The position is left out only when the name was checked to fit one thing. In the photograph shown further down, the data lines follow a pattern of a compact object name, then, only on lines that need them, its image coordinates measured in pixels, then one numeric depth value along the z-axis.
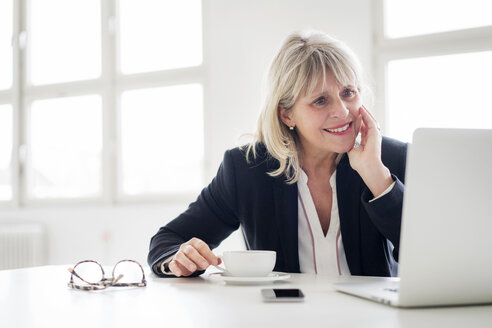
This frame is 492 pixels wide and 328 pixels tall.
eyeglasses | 1.03
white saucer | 1.03
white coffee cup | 1.08
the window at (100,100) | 4.10
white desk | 0.68
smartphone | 0.83
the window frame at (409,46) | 3.18
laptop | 0.70
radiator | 4.18
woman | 1.44
